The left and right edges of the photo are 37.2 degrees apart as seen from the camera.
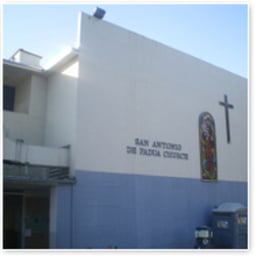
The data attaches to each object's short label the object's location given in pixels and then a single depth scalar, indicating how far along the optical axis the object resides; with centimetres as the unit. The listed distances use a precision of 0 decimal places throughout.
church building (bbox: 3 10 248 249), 1212
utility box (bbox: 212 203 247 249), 1347
